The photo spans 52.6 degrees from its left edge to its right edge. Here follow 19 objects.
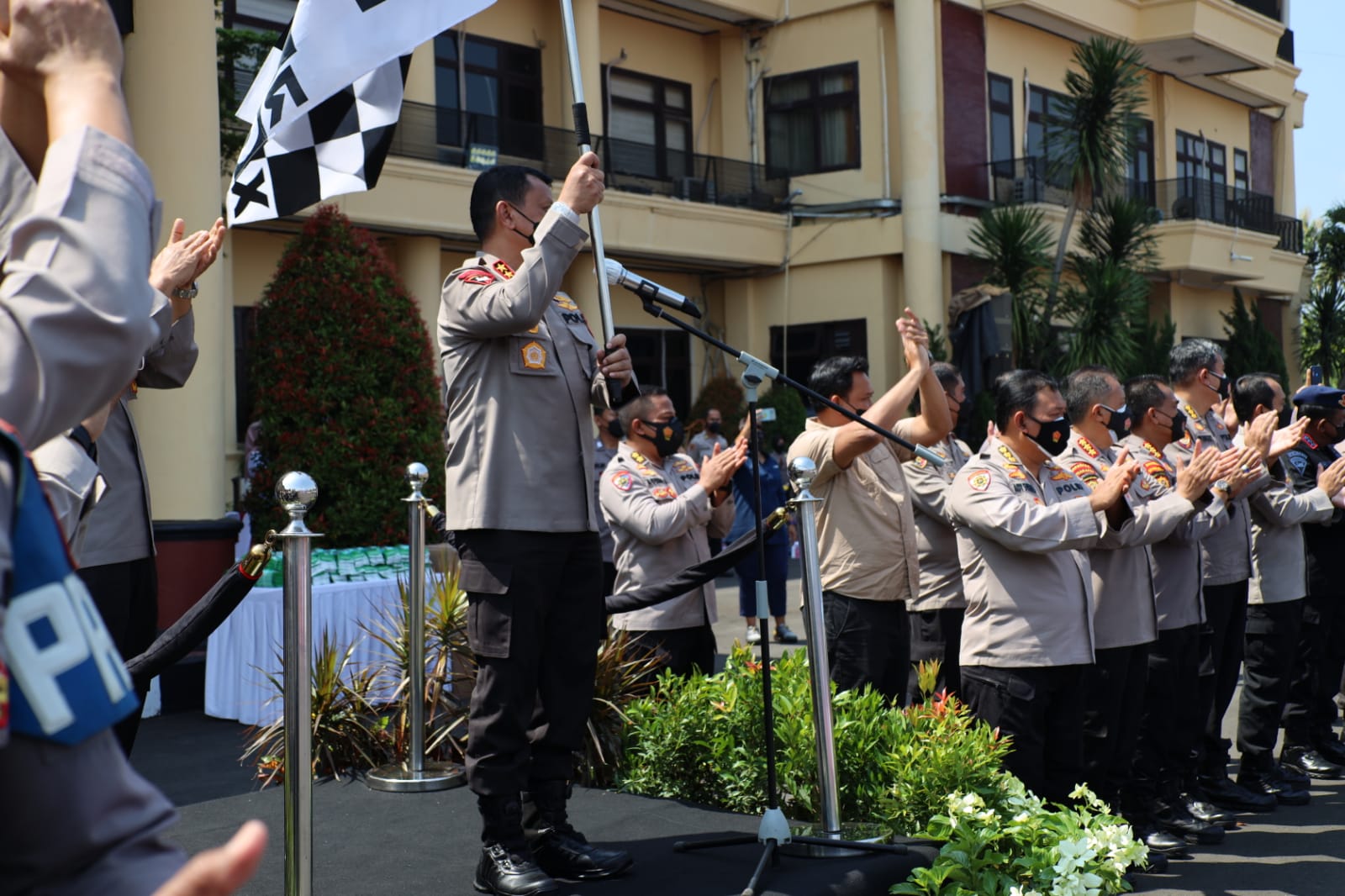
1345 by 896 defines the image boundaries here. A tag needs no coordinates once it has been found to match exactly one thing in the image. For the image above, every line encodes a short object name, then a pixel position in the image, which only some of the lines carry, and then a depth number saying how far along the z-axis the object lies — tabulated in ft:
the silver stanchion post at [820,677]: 14.74
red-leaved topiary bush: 30.07
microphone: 14.16
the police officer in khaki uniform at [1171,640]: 19.84
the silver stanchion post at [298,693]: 12.19
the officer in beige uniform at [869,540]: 19.53
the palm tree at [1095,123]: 60.44
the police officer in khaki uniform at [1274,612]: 22.53
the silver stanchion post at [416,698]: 18.79
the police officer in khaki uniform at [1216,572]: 21.65
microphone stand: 13.83
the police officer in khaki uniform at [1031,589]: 16.84
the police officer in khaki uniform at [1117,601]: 18.02
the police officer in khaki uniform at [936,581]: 21.80
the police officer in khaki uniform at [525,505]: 13.15
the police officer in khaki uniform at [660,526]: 20.18
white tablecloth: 26.84
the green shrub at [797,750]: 15.62
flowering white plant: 14.28
